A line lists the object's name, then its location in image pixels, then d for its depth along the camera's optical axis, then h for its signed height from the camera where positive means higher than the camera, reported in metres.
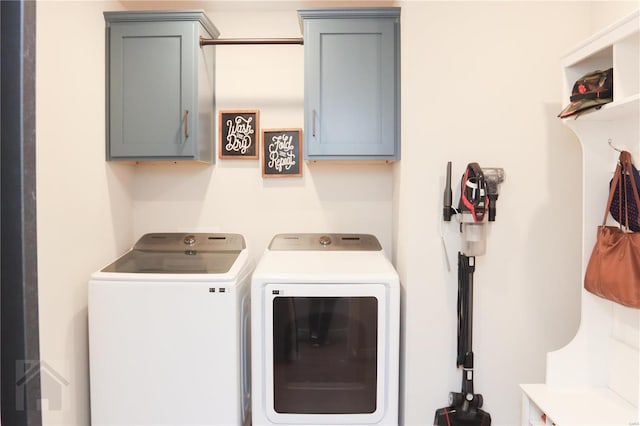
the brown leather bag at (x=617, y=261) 1.37 -0.22
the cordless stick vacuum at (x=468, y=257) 1.76 -0.26
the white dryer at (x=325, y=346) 1.84 -0.69
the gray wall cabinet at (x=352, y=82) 2.10 +0.63
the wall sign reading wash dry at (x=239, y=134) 2.46 +0.40
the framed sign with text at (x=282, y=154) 2.46 +0.28
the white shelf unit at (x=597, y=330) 1.44 -0.51
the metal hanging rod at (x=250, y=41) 2.18 +0.87
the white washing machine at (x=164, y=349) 1.87 -0.71
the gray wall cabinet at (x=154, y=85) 2.16 +0.63
